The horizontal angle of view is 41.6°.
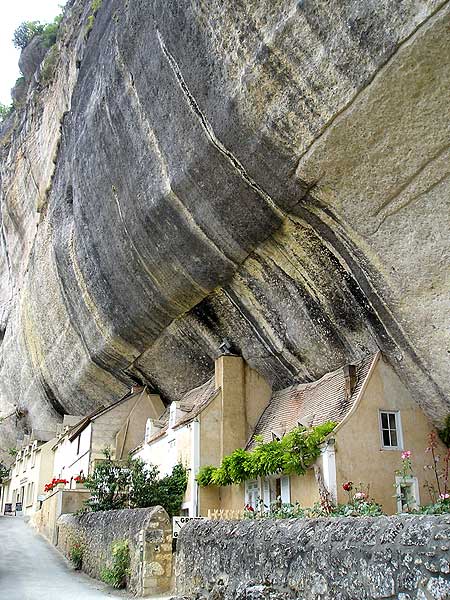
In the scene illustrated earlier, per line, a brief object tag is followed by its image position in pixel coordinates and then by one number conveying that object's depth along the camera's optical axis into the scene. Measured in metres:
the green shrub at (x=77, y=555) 16.09
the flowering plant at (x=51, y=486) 24.52
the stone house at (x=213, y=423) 19.19
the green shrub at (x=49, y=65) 30.11
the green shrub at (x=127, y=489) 17.70
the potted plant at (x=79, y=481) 22.07
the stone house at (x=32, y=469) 34.59
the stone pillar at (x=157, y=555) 11.88
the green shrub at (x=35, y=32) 34.62
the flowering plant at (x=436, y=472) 15.32
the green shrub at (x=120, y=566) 12.80
